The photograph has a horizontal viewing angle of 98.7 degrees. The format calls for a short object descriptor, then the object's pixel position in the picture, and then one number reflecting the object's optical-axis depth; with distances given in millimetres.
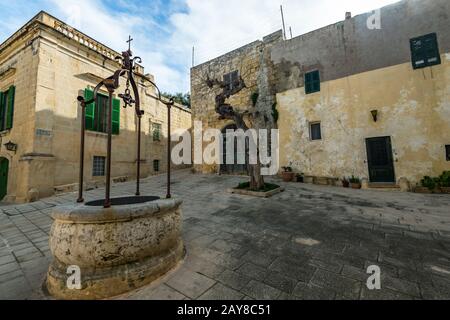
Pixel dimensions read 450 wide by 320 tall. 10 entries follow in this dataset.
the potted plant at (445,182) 6241
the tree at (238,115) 6488
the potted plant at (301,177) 8744
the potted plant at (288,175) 8805
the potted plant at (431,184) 6410
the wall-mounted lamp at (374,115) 7426
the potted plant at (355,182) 7500
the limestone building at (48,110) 7152
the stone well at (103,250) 1958
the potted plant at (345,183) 7761
